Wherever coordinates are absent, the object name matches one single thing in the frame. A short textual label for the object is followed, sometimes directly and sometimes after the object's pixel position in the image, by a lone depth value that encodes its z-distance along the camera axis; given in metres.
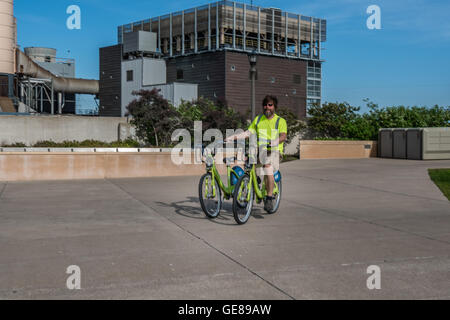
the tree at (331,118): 33.00
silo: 50.12
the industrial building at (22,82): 50.62
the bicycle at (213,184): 8.55
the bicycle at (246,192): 8.11
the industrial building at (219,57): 56.84
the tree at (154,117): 26.02
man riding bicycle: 8.62
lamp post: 18.92
